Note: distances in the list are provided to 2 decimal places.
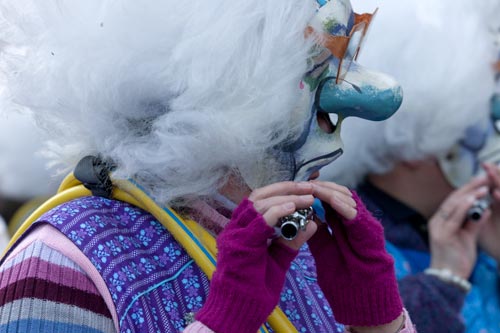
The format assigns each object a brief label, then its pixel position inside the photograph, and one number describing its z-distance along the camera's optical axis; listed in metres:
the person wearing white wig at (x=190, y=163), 3.26
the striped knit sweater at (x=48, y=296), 3.24
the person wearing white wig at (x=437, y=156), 4.12
